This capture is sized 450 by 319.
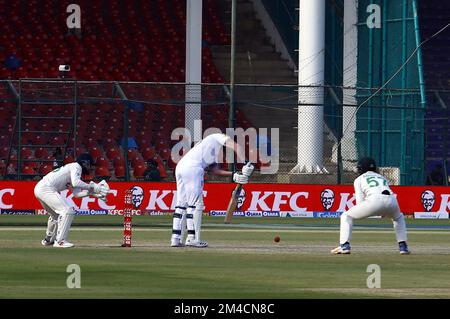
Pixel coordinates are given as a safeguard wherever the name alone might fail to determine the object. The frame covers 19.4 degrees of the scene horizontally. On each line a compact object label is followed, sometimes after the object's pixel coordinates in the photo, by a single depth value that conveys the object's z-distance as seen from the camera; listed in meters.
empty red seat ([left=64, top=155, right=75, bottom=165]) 38.44
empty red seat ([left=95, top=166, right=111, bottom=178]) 40.22
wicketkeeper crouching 23.61
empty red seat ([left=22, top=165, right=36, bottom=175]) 38.72
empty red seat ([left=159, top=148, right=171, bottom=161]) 41.26
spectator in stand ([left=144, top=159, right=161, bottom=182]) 38.59
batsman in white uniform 23.75
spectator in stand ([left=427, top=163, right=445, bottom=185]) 40.69
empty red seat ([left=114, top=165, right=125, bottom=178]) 39.84
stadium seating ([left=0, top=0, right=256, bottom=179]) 41.56
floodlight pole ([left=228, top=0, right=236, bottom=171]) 37.75
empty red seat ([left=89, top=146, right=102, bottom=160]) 41.42
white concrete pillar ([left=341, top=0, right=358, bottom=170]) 46.45
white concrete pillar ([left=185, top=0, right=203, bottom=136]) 47.66
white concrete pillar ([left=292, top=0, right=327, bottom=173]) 41.19
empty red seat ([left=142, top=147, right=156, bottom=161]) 41.75
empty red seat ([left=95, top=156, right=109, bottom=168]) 40.50
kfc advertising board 37.09
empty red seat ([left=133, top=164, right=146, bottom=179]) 41.06
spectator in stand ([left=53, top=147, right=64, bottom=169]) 38.12
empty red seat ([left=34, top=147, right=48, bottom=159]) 40.59
